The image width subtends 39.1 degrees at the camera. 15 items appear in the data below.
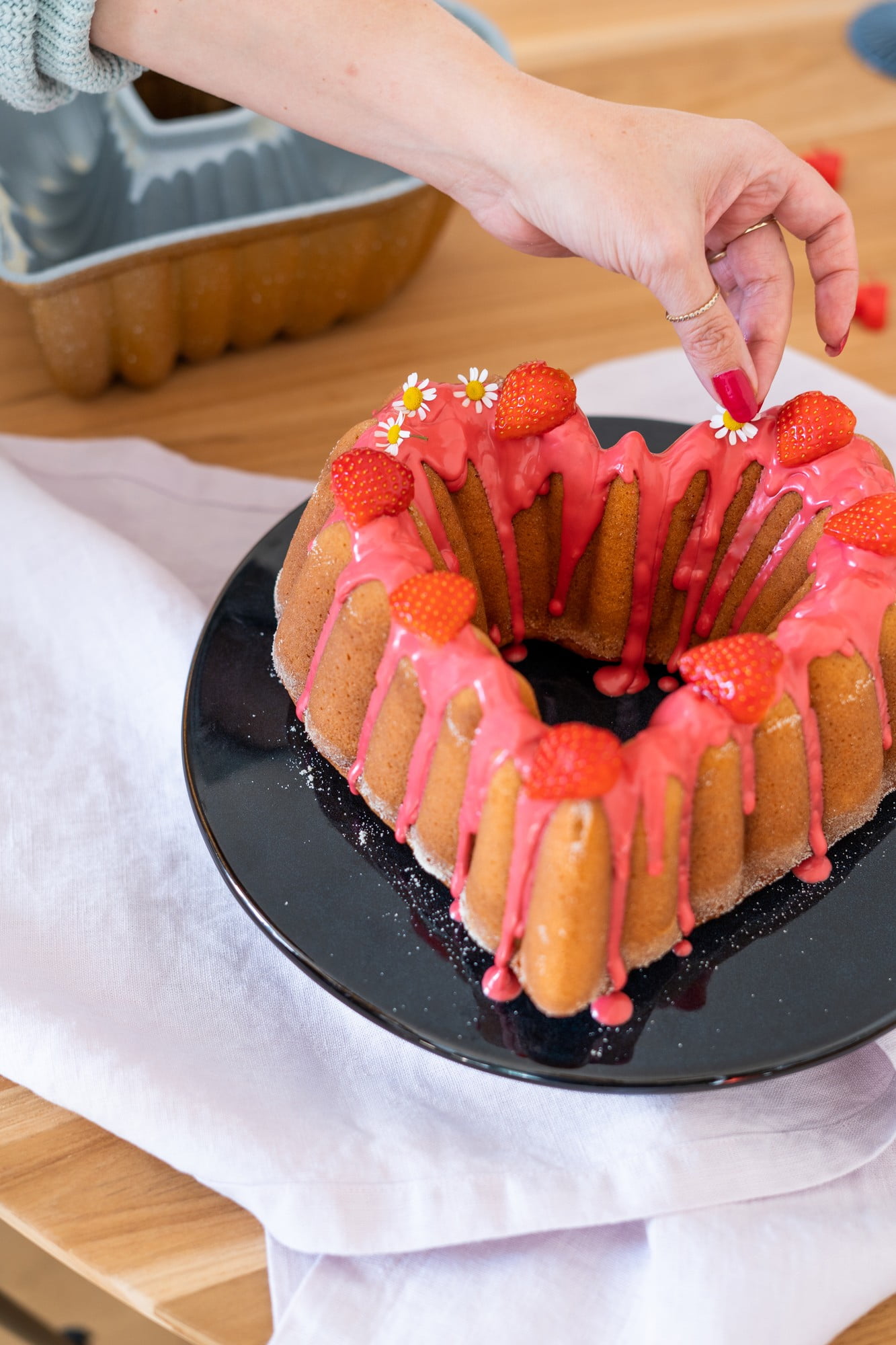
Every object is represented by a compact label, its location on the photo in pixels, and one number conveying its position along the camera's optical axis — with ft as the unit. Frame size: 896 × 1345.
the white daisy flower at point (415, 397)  3.94
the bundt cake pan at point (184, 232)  5.14
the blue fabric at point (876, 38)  7.89
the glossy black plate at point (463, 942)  3.19
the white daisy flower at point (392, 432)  3.88
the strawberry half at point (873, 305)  6.38
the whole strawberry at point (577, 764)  2.99
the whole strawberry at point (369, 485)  3.64
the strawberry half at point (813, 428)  3.88
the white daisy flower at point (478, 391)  4.04
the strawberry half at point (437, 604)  3.35
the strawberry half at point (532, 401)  3.96
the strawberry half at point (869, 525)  3.60
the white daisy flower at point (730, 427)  4.02
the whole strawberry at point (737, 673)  3.25
